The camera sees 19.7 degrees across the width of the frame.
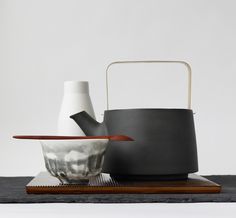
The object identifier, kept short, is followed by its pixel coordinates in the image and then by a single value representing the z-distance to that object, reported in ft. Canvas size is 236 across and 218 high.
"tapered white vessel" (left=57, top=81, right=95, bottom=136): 4.27
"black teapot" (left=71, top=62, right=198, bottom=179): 3.57
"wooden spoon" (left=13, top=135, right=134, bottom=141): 3.26
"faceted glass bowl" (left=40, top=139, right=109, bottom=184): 3.31
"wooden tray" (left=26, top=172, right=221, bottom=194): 3.25
